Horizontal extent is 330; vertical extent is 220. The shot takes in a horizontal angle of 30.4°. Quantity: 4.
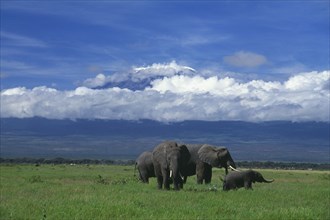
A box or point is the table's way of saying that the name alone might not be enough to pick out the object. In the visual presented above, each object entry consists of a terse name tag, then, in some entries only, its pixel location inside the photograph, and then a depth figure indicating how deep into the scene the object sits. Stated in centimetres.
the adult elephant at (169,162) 2994
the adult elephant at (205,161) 3406
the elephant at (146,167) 3700
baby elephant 3036
